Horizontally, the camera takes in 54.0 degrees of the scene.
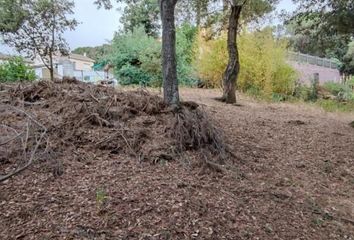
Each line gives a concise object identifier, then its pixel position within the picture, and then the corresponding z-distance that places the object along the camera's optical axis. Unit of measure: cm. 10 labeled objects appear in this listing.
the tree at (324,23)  546
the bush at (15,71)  586
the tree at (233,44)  718
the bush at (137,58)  1105
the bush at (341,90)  1161
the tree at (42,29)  884
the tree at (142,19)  1477
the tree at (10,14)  878
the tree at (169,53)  368
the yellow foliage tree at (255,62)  968
